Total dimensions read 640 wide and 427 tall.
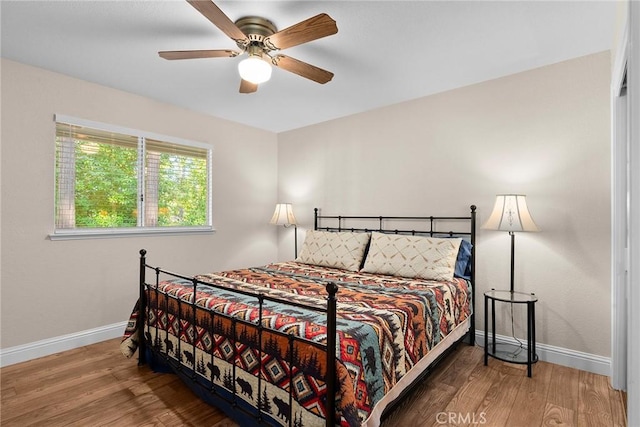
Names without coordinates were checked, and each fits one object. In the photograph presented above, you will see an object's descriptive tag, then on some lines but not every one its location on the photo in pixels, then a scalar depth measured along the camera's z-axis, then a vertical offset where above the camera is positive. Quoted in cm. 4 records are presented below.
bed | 146 -65
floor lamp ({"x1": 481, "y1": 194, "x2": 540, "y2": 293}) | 259 -2
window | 303 +36
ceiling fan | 181 +109
